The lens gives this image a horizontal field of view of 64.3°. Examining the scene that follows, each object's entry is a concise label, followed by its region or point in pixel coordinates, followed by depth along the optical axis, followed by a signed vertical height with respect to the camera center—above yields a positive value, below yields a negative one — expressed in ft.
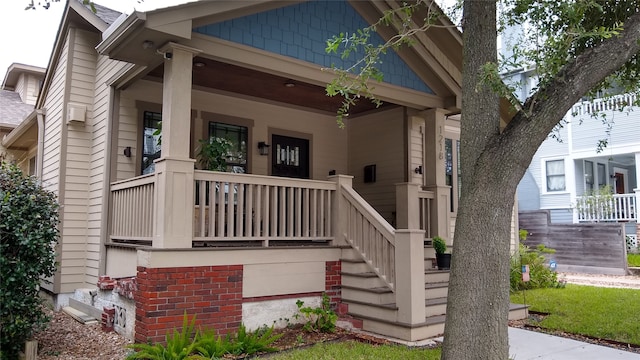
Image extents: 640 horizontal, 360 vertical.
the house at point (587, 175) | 55.62 +5.76
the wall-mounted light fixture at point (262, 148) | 30.48 +4.41
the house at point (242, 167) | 19.49 +3.05
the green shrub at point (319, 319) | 21.49 -4.14
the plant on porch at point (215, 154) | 24.66 +3.33
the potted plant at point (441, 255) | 26.08 -1.72
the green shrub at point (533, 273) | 33.71 -3.53
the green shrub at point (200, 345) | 16.98 -4.33
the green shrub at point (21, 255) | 17.88 -1.19
